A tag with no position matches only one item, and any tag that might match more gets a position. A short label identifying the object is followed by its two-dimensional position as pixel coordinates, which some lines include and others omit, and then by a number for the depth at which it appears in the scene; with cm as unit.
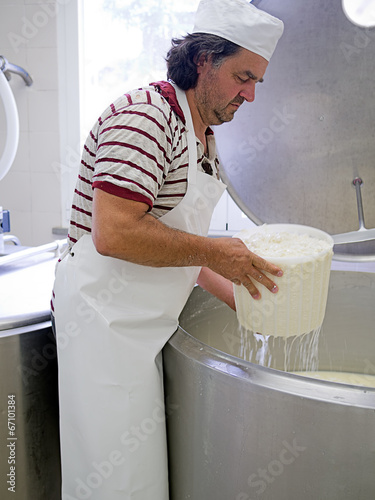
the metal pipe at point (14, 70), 222
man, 107
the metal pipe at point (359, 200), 163
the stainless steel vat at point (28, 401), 133
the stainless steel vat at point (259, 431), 85
